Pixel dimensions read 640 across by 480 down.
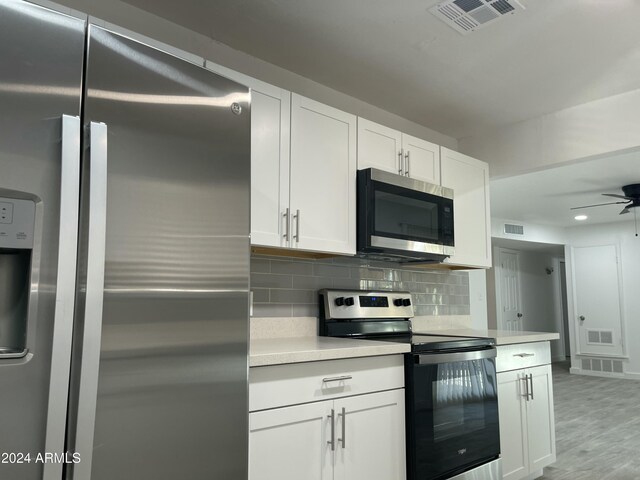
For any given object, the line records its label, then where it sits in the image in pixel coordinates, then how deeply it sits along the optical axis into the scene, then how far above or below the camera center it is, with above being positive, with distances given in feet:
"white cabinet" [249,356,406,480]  5.62 -1.74
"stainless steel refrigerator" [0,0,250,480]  3.39 +0.27
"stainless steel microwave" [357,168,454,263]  8.36 +1.35
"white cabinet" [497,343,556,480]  9.37 -2.62
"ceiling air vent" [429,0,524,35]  6.93 +4.10
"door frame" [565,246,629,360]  25.50 -0.05
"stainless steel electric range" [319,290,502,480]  7.27 -1.54
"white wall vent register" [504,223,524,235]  24.69 +3.24
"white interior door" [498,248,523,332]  28.09 +0.06
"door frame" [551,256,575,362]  32.78 -0.87
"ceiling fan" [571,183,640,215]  18.13 +3.70
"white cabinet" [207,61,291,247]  7.02 +1.93
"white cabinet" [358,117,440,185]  8.73 +2.65
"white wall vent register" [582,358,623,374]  25.26 -3.85
